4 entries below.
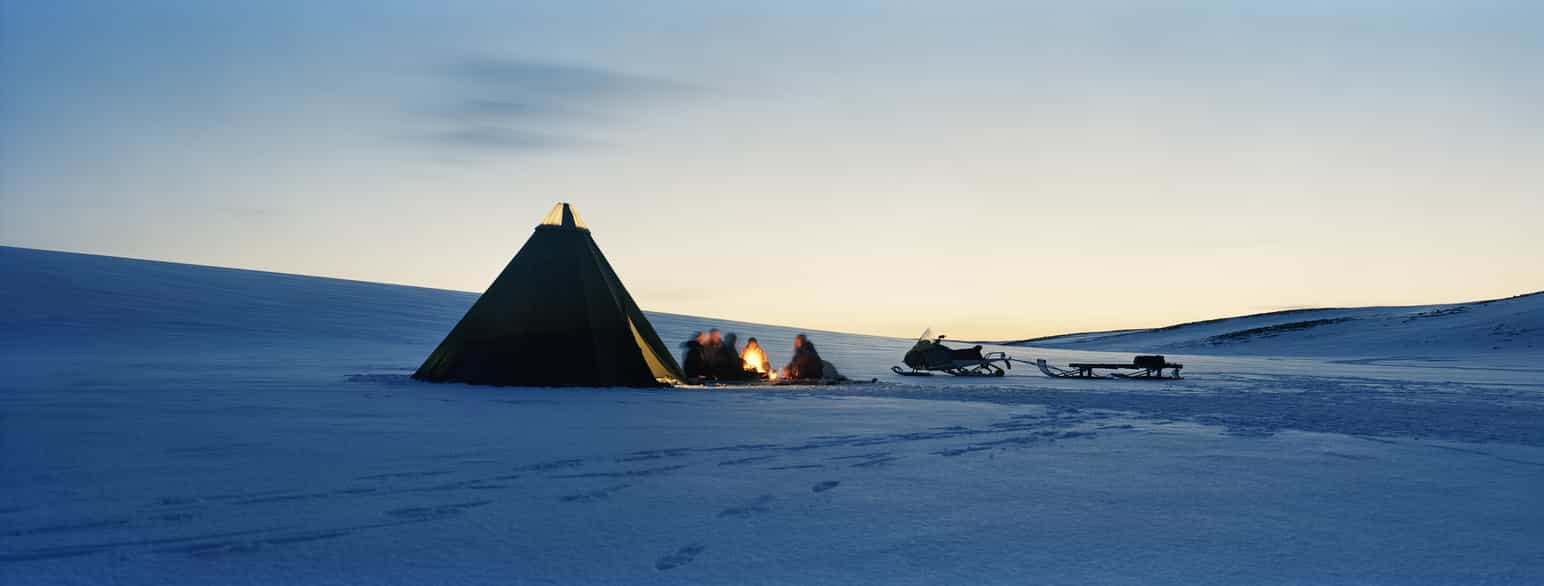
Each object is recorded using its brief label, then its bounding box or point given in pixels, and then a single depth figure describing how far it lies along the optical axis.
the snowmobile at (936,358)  26.45
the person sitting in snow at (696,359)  20.58
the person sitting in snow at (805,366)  21.56
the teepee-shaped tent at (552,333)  17.39
